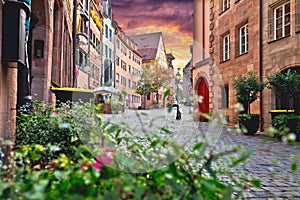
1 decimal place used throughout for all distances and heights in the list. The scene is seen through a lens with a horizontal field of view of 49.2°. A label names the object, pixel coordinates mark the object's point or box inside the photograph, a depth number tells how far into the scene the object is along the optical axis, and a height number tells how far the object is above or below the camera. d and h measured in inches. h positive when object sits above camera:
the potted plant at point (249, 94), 468.4 +18.1
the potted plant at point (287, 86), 384.1 +25.2
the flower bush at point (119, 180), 47.3 -11.7
